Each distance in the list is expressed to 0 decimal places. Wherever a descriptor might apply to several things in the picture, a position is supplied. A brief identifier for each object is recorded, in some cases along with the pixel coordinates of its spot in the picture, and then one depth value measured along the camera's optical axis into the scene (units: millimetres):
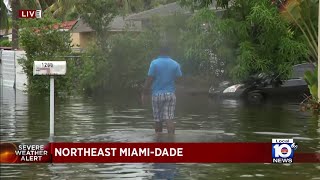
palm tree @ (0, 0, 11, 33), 43438
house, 45250
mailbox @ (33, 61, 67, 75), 9844
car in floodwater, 24344
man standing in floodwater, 12766
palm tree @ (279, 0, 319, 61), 21641
